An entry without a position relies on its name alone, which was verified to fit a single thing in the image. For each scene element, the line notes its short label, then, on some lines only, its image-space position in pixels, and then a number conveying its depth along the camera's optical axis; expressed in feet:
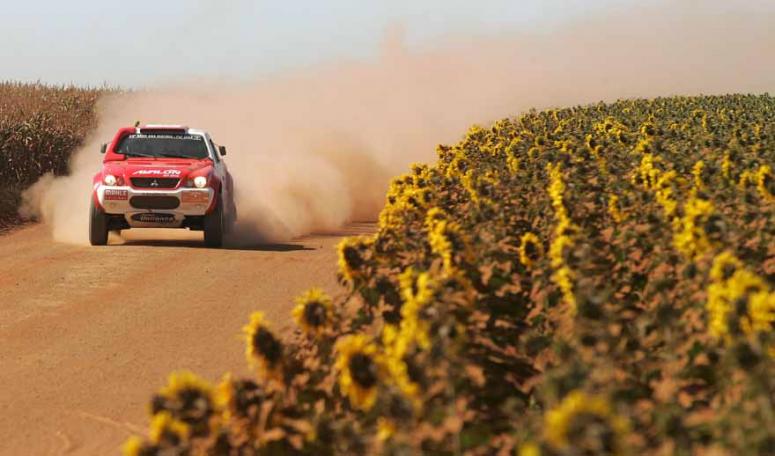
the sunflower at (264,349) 43.32
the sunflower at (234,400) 39.58
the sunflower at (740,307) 39.17
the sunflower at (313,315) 47.52
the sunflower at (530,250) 59.93
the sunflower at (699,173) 74.64
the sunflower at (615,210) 67.41
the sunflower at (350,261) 57.06
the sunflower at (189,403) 36.73
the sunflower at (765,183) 72.28
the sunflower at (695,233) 53.47
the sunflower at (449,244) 55.11
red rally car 133.08
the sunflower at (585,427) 26.48
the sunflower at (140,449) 35.88
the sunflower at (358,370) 38.37
